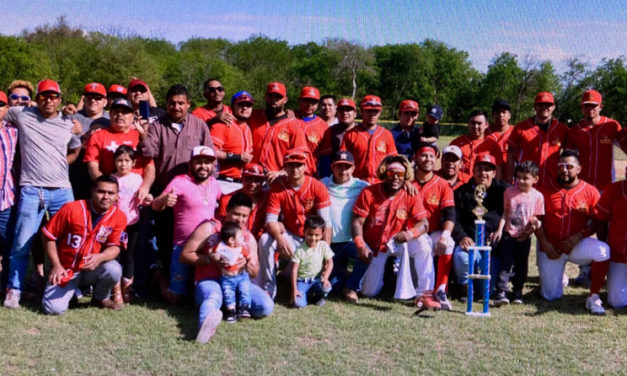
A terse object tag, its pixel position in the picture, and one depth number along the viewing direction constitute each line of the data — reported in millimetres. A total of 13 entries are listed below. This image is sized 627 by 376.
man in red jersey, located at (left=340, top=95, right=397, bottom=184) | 7324
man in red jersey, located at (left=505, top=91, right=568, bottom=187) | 7609
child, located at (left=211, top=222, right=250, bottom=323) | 5680
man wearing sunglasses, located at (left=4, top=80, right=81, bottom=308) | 5949
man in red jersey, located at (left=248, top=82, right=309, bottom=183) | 7246
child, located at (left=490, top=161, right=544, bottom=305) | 6609
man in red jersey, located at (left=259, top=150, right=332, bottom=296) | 6344
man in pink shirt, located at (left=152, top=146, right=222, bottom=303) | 6039
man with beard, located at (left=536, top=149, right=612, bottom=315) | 6523
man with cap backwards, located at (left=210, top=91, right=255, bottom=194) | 6934
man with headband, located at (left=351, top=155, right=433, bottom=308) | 6379
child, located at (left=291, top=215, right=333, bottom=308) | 6242
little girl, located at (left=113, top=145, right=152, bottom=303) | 5961
